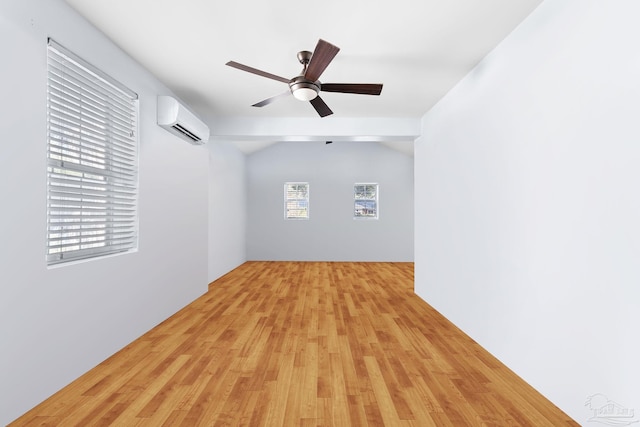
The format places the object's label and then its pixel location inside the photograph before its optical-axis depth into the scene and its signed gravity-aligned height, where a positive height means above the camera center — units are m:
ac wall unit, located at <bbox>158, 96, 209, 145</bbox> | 3.23 +1.03
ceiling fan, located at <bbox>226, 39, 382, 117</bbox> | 2.28 +1.08
